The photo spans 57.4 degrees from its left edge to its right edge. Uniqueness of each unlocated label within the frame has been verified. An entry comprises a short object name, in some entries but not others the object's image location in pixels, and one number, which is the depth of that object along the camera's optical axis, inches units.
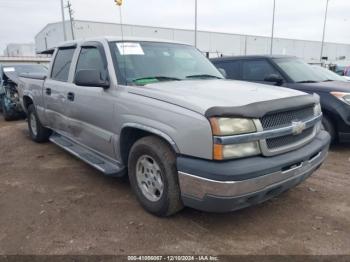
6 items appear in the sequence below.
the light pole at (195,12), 1147.3
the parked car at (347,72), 642.0
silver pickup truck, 102.1
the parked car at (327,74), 265.5
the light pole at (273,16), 1365.0
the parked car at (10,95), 378.6
